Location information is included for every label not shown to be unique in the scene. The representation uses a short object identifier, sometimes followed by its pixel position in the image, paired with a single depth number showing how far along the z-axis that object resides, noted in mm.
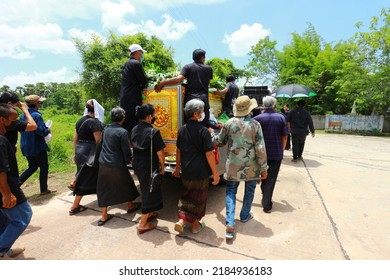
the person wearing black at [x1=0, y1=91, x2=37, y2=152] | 2918
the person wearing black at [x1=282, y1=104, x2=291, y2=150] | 8080
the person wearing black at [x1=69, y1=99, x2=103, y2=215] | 3842
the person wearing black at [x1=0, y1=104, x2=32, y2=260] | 2488
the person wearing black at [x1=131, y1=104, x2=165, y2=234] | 3143
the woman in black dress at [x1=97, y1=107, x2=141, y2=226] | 3309
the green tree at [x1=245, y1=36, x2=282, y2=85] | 28359
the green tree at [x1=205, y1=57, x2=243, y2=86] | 24888
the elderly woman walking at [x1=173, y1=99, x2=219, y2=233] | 2977
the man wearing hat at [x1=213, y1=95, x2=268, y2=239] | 3195
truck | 3838
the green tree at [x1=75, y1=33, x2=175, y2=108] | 10297
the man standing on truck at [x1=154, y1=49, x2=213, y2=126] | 3641
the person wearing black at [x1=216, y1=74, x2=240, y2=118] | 5328
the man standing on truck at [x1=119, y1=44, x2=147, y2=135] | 3952
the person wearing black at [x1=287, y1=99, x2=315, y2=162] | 6871
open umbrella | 7007
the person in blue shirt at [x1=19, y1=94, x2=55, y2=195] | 4211
